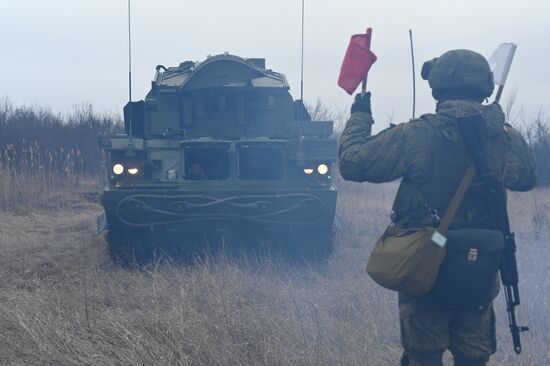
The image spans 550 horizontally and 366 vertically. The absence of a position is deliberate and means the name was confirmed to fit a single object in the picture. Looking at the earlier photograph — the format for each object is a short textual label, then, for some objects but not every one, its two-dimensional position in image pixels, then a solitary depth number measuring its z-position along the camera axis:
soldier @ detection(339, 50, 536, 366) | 6.65
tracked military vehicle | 14.51
